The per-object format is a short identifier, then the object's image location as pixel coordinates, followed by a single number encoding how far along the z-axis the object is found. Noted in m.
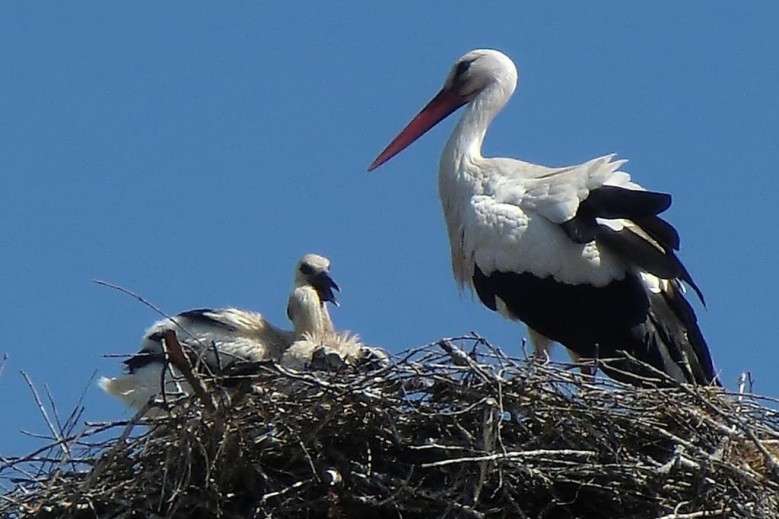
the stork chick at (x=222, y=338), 16.08
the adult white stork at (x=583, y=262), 14.73
